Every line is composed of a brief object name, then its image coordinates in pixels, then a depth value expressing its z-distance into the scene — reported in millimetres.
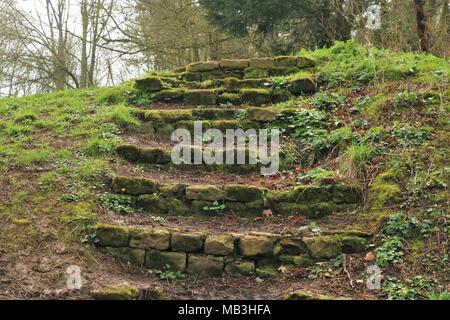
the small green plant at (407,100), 5715
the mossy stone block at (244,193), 4910
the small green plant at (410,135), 5027
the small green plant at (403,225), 4012
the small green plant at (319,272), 3884
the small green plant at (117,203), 4752
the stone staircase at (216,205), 4156
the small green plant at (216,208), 4840
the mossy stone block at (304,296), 3459
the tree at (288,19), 10211
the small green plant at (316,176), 4961
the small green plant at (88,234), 4227
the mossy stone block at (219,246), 4176
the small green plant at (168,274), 4023
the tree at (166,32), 13633
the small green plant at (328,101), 6410
